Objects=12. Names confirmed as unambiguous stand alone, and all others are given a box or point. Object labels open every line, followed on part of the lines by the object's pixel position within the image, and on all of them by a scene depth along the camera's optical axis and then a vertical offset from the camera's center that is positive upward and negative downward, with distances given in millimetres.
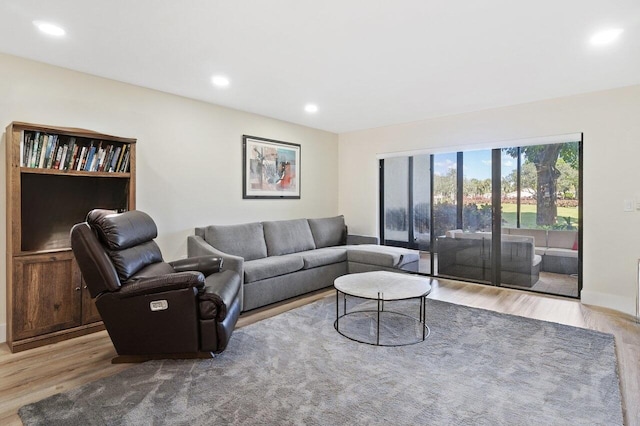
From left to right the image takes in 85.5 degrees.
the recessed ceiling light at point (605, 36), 2527 +1309
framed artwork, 4824 +604
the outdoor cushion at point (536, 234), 4414 -313
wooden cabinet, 2746 -34
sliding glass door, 4277 -52
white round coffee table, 2871 -695
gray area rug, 1907 -1127
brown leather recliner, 2426 -668
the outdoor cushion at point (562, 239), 4223 -353
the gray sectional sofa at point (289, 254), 3801 -594
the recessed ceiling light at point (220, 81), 3467 +1321
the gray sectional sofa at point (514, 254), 4316 -597
